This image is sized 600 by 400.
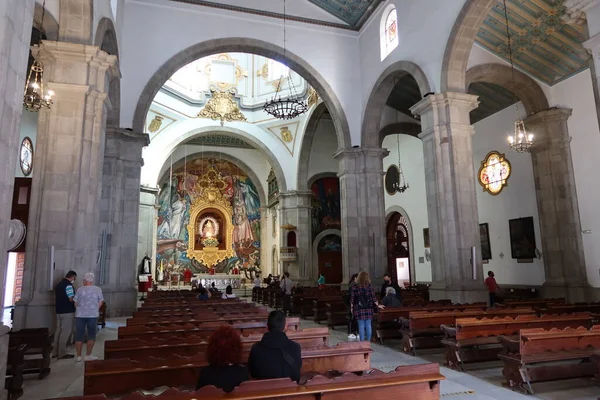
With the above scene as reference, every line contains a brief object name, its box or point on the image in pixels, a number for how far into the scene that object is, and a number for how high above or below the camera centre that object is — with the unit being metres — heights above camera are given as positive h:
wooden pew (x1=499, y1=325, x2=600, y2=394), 4.39 -0.89
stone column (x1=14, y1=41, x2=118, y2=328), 6.67 +1.69
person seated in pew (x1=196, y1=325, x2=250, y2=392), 2.57 -0.56
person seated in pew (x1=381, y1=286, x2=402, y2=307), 7.79 -0.51
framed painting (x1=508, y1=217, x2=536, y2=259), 12.72 +0.97
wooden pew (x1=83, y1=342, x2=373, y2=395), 3.08 -0.75
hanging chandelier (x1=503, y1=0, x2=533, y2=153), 8.78 +2.70
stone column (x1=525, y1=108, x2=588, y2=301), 11.18 +1.75
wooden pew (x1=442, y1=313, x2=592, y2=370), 5.29 -0.76
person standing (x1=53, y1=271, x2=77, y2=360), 6.25 -0.53
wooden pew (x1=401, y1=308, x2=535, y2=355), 6.27 -0.74
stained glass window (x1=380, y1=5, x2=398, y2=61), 12.71 +7.40
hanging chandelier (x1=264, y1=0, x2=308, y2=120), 13.77 +5.55
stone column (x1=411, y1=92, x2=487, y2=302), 9.13 +1.64
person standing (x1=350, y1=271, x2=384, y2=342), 6.69 -0.49
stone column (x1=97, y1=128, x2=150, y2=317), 11.35 +1.64
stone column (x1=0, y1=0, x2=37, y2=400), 3.62 +1.60
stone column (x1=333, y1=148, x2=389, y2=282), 13.34 +1.95
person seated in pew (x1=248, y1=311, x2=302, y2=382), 2.87 -0.57
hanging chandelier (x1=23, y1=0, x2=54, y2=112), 6.06 +2.67
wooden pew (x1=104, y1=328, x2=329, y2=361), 4.03 -0.69
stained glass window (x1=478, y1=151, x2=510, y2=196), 13.85 +3.28
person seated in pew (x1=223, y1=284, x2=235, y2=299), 10.99 -0.52
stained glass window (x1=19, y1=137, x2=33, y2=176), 13.52 +3.98
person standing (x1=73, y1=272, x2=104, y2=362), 5.98 -0.48
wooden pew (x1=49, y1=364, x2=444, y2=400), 2.32 -0.67
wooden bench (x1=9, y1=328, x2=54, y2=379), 5.05 -0.82
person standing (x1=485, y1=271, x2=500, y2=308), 9.80 -0.31
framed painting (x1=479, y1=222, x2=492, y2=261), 14.43 +0.97
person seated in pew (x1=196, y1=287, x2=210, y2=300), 10.47 -0.48
